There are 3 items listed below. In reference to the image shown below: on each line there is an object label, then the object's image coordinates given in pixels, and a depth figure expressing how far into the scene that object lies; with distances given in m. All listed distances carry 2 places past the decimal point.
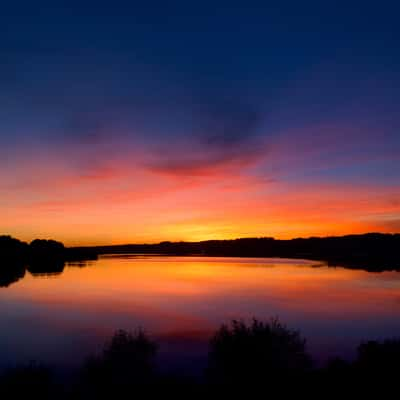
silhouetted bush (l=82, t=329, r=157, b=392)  17.77
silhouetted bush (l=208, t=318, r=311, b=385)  17.92
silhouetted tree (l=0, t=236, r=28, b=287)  122.12
